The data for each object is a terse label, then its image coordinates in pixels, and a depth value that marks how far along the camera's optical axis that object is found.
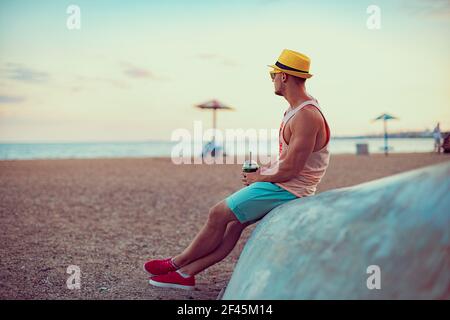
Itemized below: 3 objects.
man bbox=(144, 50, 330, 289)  3.19
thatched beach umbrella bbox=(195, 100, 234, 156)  24.66
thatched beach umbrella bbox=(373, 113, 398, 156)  28.57
